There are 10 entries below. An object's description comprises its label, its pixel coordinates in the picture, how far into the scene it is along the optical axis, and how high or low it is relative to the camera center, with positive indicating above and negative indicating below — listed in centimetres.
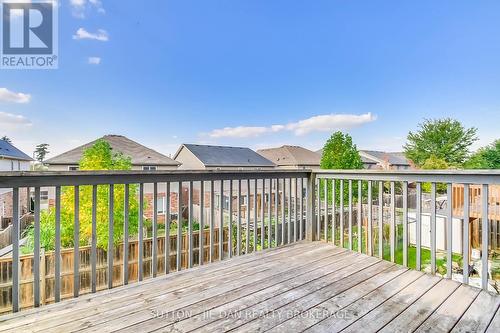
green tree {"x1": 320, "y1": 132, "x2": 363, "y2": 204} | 1220 +58
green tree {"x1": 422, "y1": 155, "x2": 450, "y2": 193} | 1772 +5
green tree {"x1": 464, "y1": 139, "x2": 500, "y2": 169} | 2034 +54
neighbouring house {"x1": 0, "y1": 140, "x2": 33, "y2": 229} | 1159 +12
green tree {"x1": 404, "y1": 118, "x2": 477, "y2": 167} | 2369 +226
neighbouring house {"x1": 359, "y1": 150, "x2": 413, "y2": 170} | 2983 +72
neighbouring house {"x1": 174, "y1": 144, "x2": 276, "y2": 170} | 1988 +71
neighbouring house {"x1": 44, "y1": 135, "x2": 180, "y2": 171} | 1416 +59
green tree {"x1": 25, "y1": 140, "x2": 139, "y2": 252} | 695 -130
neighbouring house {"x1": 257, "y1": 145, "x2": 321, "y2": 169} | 2534 +93
